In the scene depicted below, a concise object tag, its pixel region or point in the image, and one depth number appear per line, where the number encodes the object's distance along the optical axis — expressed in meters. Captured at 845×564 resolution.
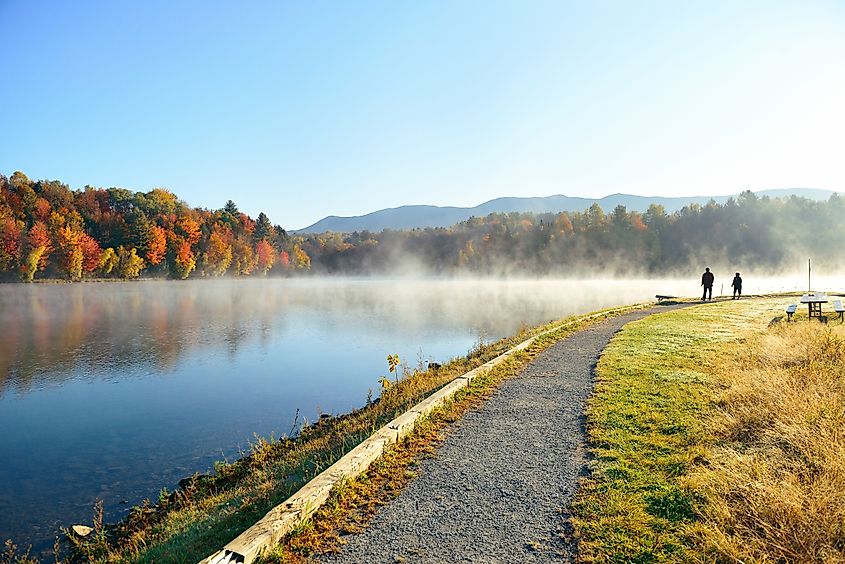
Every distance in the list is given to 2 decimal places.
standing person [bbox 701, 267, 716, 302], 27.31
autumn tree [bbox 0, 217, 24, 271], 62.72
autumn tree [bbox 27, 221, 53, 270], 65.69
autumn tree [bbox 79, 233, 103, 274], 73.44
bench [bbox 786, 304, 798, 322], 15.51
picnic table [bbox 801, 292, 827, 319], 15.76
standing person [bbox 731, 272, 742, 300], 28.10
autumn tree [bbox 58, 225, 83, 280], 70.00
